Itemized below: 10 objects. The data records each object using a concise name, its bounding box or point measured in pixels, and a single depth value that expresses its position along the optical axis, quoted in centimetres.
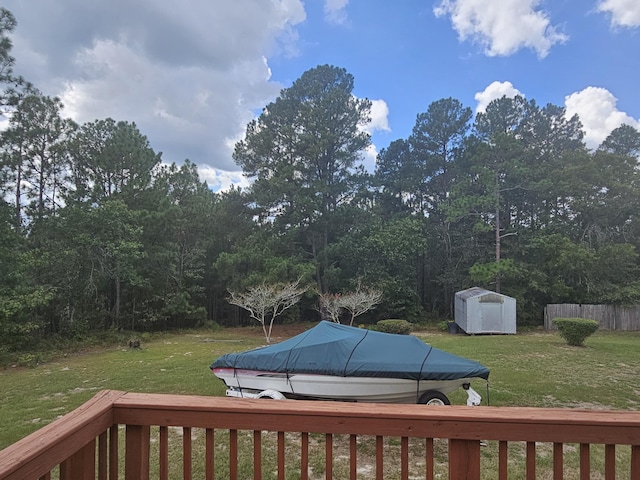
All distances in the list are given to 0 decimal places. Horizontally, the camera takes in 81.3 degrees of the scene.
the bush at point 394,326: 1393
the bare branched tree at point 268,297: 1392
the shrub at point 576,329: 1094
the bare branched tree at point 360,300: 1498
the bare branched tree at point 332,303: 1490
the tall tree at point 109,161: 1642
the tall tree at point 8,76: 940
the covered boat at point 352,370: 451
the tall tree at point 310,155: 1945
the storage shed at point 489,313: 1572
